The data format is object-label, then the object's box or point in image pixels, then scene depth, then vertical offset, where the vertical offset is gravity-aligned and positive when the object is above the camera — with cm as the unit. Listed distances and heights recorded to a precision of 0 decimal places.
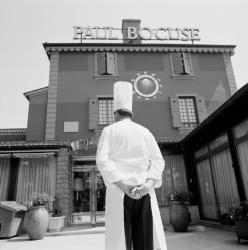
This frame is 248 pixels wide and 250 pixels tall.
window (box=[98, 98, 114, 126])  1206 +445
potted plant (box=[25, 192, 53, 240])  753 -18
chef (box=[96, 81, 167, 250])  183 +16
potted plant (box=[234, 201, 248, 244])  532 -34
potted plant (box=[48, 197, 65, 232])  898 -28
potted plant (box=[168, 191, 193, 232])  809 -15
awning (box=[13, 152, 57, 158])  982 +213
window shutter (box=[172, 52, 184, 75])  1312 +708
